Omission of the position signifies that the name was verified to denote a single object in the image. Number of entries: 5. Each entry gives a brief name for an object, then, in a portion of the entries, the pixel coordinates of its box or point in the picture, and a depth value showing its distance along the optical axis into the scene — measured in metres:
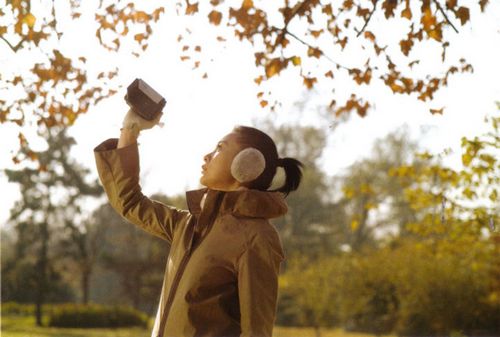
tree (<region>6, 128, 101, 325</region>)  21.88
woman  2.35
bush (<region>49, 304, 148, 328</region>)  20.16
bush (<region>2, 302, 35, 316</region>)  21.97
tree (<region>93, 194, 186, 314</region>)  21.80
